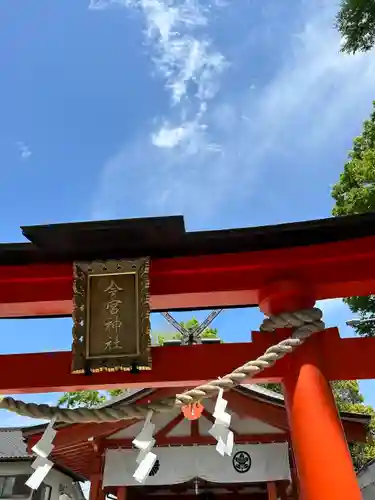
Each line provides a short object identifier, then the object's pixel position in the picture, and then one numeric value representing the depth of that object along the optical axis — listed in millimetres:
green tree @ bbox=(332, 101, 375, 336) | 10328
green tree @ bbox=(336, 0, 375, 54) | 8383
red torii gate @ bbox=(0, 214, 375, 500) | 3047
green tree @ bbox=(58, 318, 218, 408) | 21609
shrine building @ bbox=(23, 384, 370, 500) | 7746
